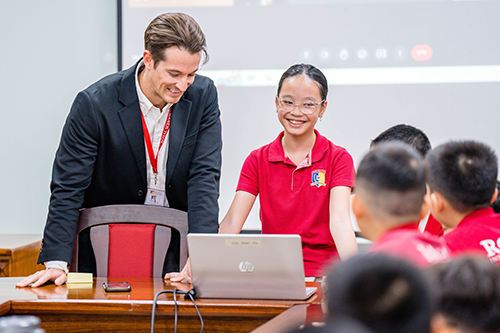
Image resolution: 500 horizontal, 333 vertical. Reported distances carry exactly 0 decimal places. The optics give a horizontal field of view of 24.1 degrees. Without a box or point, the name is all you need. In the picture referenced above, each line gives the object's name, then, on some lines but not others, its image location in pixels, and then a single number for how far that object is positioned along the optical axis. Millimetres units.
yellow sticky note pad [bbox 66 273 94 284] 3523
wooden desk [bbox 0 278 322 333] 3271
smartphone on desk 3398
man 3635
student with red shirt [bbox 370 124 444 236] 3698
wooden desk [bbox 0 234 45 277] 4296
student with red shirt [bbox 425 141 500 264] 3191
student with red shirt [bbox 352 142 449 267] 2977
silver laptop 3244
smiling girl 3832
